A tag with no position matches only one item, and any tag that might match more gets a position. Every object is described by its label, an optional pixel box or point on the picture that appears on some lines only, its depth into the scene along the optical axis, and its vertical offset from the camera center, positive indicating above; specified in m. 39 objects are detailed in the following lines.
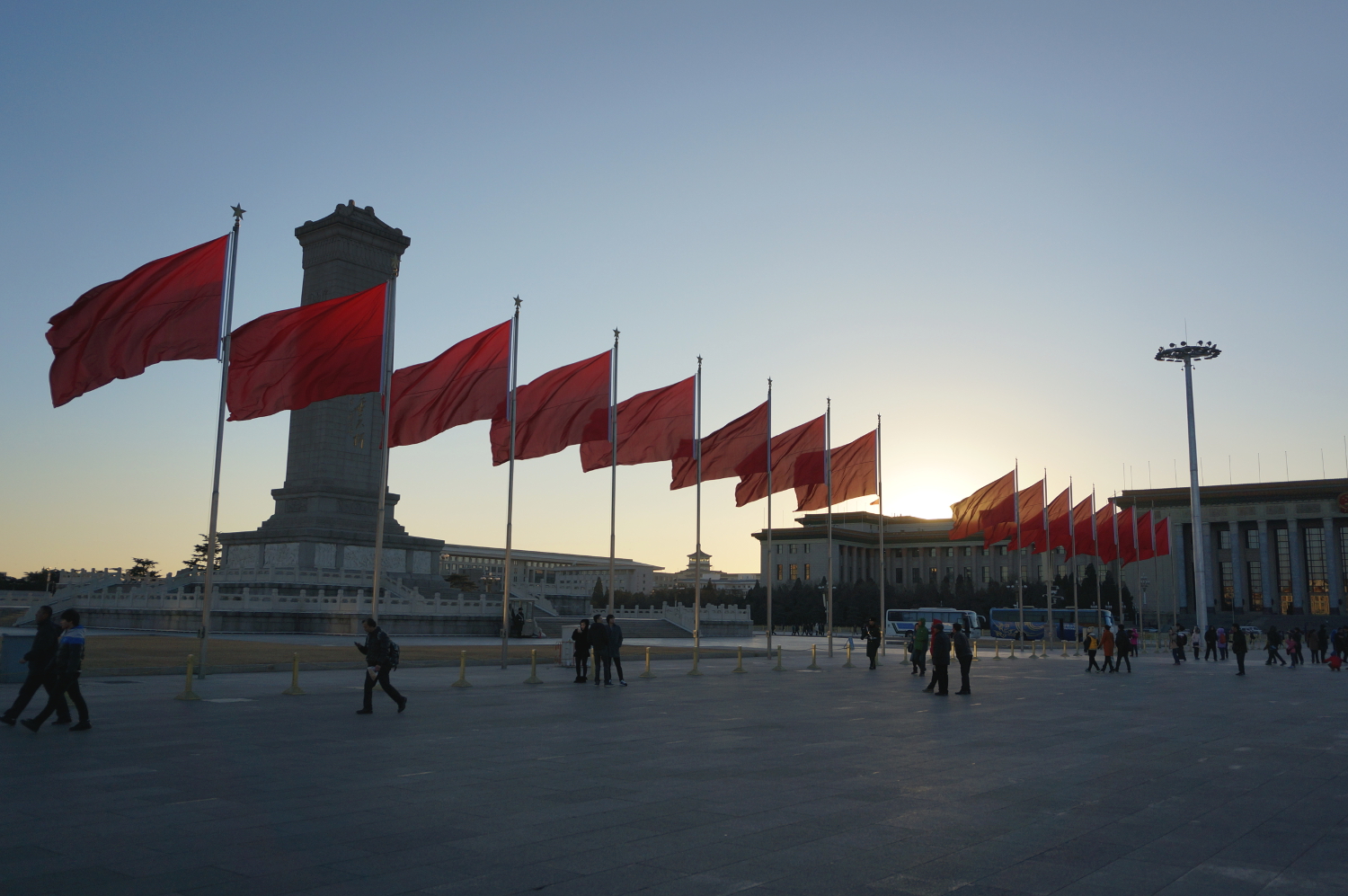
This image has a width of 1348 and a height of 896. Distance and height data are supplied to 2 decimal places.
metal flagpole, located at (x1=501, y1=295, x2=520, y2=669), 29.27 +3.45
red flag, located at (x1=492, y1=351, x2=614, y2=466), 30.50 +5.31
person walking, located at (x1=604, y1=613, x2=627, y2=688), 27.12 -1.27
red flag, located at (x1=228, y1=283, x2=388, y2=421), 24.20 +5.48
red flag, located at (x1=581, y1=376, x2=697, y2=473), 33.06 +5.36
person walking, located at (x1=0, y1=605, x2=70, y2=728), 15.02 -1.04
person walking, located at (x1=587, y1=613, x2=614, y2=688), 27.03 -1.29
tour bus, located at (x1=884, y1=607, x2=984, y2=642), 86.88 -1.70
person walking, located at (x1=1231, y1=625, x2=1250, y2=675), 37.31 -1.59
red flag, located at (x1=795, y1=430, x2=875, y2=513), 39.53 +4.64
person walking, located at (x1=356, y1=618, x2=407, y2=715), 18.45 -1.22
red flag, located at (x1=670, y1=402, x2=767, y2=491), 35.91 +5.27
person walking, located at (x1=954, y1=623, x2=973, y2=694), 25.27 -1.31
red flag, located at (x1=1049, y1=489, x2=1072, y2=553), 56.91 +4.26
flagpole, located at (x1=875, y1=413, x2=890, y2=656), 40.62 +4.46
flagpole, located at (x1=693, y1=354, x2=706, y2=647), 34.81 +5.00
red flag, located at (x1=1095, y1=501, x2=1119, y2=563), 63.71 +4.14
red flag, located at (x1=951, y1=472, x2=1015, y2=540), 50.09 +4.74
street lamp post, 57.91 +8.38
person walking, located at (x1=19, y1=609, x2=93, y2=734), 15.27 -1.24
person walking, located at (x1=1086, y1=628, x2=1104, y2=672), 38.37 -1.61
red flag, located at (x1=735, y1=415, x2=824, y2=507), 37.84 +4.73
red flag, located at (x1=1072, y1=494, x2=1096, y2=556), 58.06 +4.31
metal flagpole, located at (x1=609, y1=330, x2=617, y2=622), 32.00 +4.37
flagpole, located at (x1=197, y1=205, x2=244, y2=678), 23.31 +4.00
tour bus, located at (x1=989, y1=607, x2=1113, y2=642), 88.31 -1.87
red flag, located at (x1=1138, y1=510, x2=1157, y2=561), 66.75 +3.97
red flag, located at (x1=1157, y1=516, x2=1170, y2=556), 67.62 +4.24
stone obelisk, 67.81 +8.10
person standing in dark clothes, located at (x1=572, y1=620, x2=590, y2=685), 27.61 -1.48
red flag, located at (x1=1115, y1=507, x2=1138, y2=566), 65.06 +3.96
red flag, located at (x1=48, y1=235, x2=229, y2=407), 21.78 +5.63
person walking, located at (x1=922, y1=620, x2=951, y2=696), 25.58 -1.51
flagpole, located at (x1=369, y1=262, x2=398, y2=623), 25.03 +5.46
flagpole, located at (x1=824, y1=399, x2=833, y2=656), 38.22 +4.87
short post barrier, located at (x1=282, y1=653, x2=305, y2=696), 21.84 -2.09
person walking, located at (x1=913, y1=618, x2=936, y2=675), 33.41 -1.46
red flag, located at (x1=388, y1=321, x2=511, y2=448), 27.41 +5.35
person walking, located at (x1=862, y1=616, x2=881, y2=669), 36.23 -1.42
